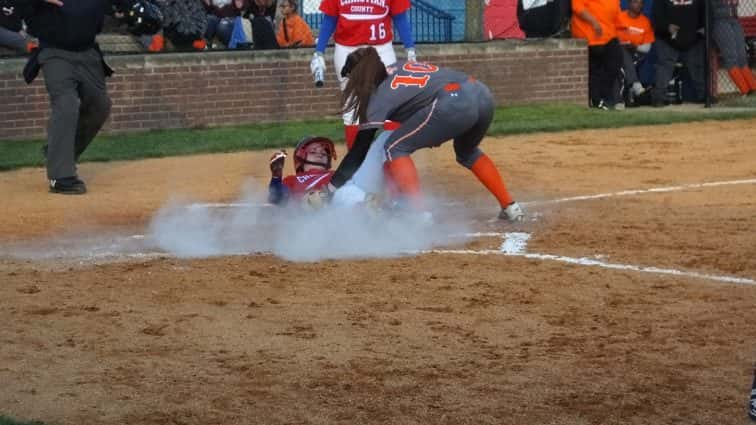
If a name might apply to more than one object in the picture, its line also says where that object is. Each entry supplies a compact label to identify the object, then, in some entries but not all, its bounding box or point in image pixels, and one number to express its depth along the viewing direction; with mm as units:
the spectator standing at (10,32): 16914
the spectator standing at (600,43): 19656
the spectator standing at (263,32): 18891
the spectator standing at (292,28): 19438
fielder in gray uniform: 9492
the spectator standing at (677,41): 19938
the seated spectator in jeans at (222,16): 20344
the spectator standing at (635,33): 20156
